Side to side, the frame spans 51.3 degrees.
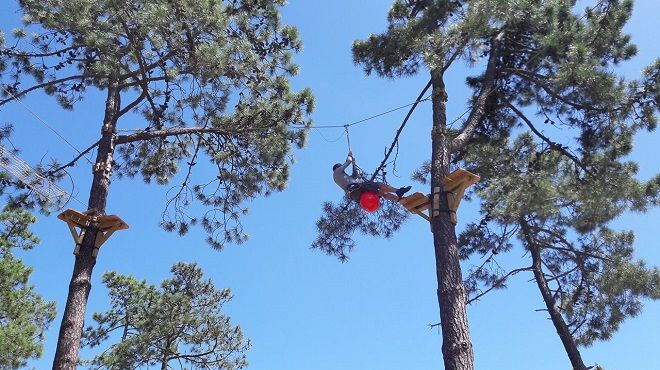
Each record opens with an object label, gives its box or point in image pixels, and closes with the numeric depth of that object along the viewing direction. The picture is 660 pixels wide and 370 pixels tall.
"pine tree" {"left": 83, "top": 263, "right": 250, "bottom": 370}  14.09
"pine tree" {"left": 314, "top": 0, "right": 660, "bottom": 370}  6.00
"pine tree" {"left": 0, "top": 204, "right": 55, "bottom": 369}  10.91
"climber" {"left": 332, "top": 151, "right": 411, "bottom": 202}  6.08
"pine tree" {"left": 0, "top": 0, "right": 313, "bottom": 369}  6.58
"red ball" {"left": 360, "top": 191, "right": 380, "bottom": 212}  5.95
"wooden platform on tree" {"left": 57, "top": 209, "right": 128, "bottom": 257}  6.28
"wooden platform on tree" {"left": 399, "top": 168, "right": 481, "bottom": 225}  5.54
